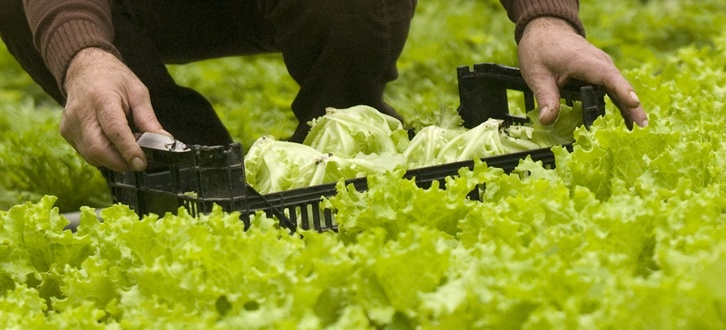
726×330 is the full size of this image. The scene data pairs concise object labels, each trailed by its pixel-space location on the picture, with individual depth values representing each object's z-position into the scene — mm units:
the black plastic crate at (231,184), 5359
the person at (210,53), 6031
